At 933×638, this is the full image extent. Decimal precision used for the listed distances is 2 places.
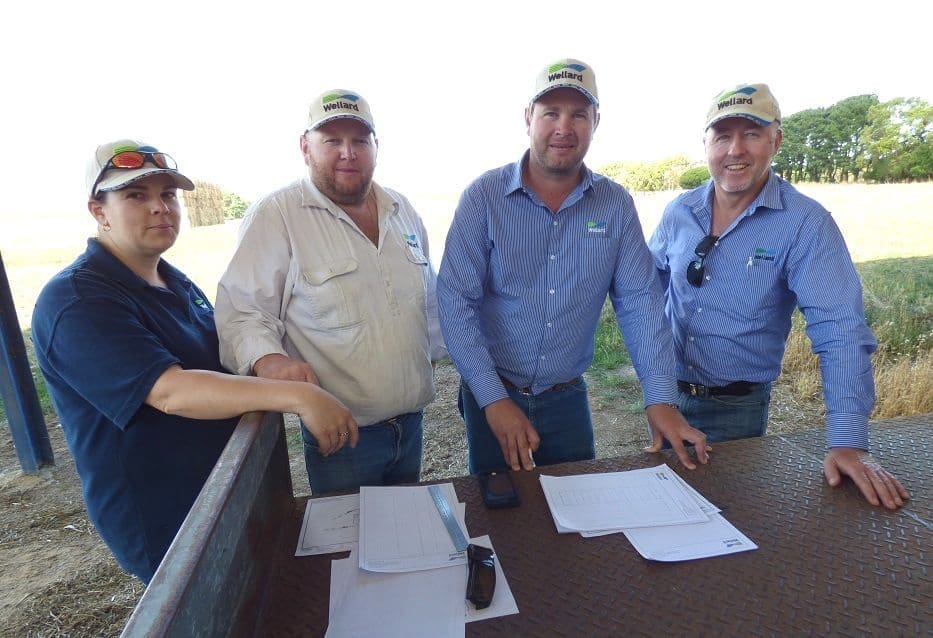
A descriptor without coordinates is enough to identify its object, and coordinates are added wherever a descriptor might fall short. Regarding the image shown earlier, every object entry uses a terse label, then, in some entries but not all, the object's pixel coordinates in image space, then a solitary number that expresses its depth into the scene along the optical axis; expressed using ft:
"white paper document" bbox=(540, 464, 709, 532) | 4.62
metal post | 12.92
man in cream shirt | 6.41
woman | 4.57
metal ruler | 4.36
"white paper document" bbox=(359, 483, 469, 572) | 4.15
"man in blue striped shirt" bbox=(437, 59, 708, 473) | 6.72
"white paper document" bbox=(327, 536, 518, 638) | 3.52
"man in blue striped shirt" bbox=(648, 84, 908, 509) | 6.21
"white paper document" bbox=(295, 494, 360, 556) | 4.41
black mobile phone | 4.88
